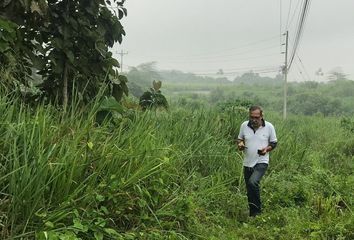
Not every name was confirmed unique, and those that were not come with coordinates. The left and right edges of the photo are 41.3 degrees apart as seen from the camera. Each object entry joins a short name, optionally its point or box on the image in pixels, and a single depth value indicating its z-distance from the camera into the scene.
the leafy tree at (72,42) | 5.08
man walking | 6.40
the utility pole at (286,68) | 33.88
